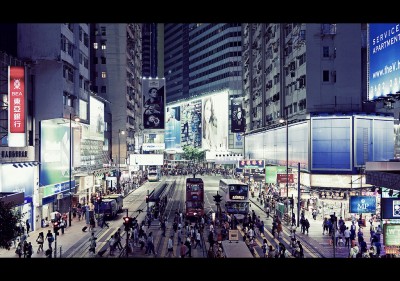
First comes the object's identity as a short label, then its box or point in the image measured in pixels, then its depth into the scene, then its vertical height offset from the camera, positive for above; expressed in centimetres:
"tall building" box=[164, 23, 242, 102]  16638 +3109
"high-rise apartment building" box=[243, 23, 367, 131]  5969 +950
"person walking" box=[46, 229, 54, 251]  3314 -560
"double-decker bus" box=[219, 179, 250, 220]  4956 -480
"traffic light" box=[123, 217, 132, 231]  3000 -418
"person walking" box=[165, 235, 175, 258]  3278 -606
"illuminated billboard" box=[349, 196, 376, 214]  3581 -375
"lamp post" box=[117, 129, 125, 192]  7704 -437
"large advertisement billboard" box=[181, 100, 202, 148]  15725 +808
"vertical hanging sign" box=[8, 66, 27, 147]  3822 +310
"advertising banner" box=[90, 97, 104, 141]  7369 +442
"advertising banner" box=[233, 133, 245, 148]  13150 +210
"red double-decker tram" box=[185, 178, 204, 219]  4891 -486
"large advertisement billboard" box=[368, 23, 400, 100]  3999 +707
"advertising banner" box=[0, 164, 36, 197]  3872 -227
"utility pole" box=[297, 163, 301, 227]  4650 -570
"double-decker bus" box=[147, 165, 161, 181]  10494 -475
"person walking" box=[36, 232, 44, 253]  3400 -593
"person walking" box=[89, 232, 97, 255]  3238 -587
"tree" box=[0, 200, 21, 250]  2893 -420
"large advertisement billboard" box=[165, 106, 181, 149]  17875 +769
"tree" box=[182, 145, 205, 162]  14938 -139
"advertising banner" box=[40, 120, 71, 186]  4756 -32
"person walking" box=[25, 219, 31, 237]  3878 -567
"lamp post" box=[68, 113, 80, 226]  4748 -511
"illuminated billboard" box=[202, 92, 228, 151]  14075 +744
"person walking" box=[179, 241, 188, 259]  2974 -568
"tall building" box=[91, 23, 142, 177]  10900 +1540
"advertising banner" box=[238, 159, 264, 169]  7481 -214
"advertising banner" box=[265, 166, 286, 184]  5715 -251
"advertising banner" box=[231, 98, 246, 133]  10688 +656
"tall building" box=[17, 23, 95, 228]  4778 +464
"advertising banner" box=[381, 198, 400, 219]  2903 -328
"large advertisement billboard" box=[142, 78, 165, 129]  10181 +906
